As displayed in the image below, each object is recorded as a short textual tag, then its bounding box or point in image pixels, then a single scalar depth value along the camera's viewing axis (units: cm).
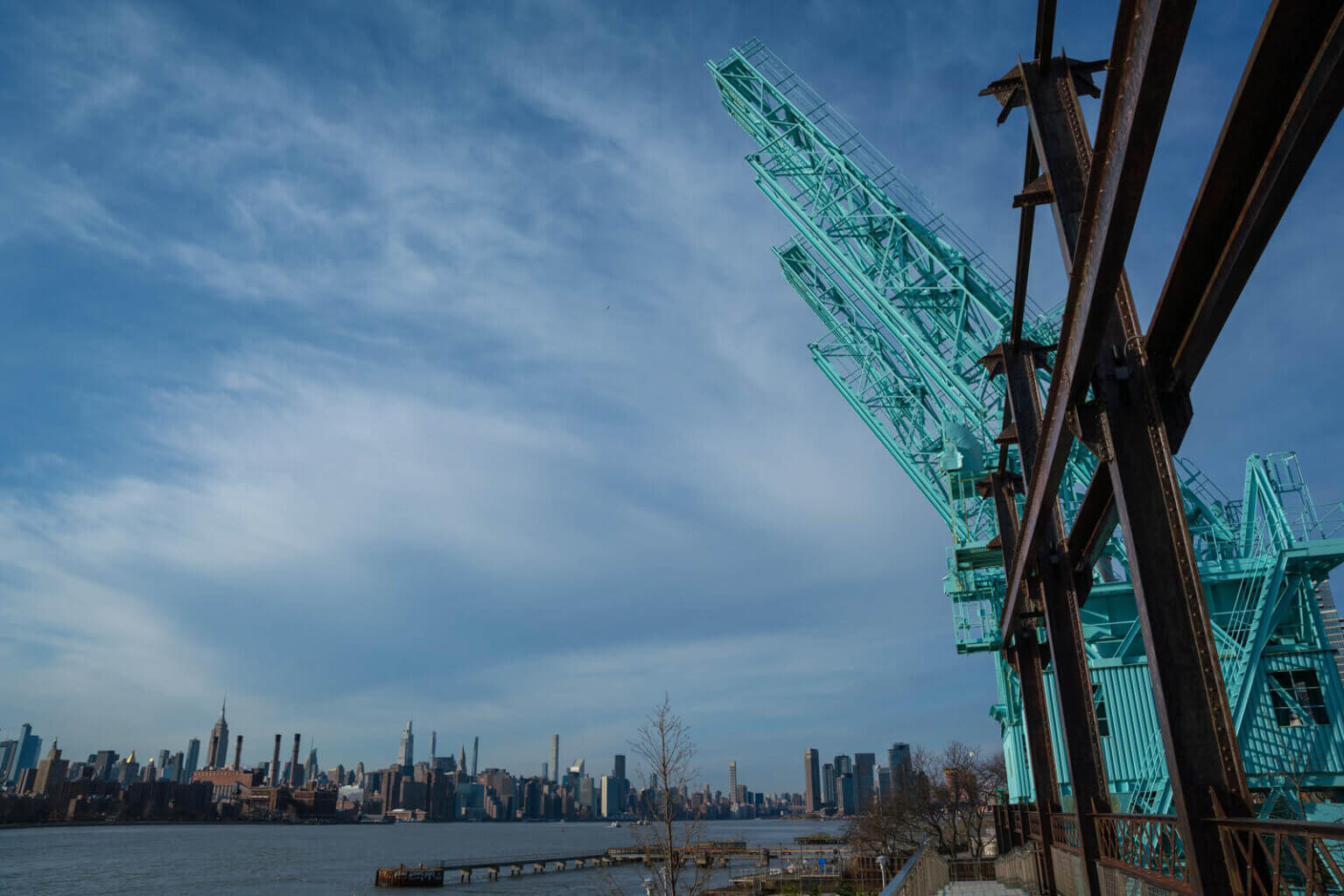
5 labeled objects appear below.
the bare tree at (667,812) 2154
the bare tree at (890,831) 5194
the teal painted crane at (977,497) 1916
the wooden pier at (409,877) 6956
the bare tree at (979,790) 4790
